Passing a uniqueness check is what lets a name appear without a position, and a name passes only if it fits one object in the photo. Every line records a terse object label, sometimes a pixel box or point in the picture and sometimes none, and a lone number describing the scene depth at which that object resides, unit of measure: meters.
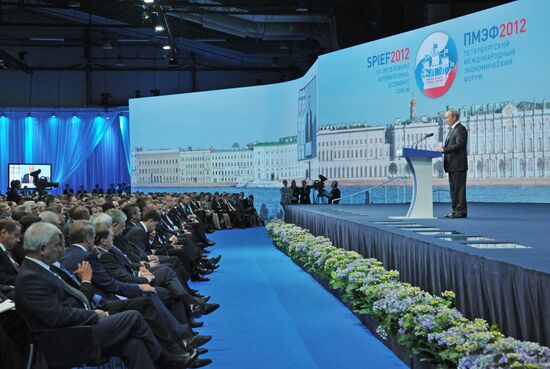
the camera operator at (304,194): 18.02
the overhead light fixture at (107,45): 22.15
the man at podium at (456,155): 7.22
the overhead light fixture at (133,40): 25.42
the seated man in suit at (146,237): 6.46
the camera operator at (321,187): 17.17
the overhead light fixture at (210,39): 23.76
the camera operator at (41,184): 17.10
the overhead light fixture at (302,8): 18.38
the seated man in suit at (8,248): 4.57
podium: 7.38
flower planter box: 4.29
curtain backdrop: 25.92
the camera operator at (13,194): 13.69
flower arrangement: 2.89
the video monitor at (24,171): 24.59
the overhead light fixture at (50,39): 25.14
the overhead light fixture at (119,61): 27.21
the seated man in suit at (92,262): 4.37
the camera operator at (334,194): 16.64
